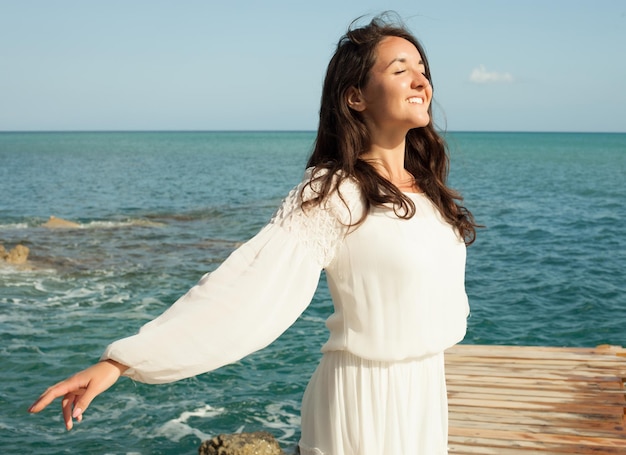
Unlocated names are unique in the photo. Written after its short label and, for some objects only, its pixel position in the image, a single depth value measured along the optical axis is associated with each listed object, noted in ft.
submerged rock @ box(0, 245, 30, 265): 53.16
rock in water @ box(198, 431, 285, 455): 20.68
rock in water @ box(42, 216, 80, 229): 73.77
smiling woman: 6.61
